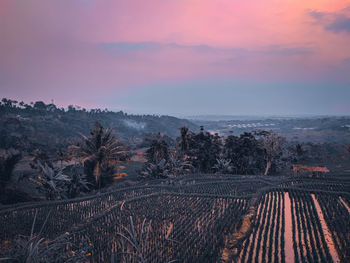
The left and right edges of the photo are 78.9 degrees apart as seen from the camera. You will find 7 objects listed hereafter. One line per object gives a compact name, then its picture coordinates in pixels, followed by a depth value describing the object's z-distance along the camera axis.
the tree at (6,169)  21.72
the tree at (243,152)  36.29
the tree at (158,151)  33.16
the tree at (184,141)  33.97
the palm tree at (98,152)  26.23
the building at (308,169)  26.97
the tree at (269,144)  36.56
